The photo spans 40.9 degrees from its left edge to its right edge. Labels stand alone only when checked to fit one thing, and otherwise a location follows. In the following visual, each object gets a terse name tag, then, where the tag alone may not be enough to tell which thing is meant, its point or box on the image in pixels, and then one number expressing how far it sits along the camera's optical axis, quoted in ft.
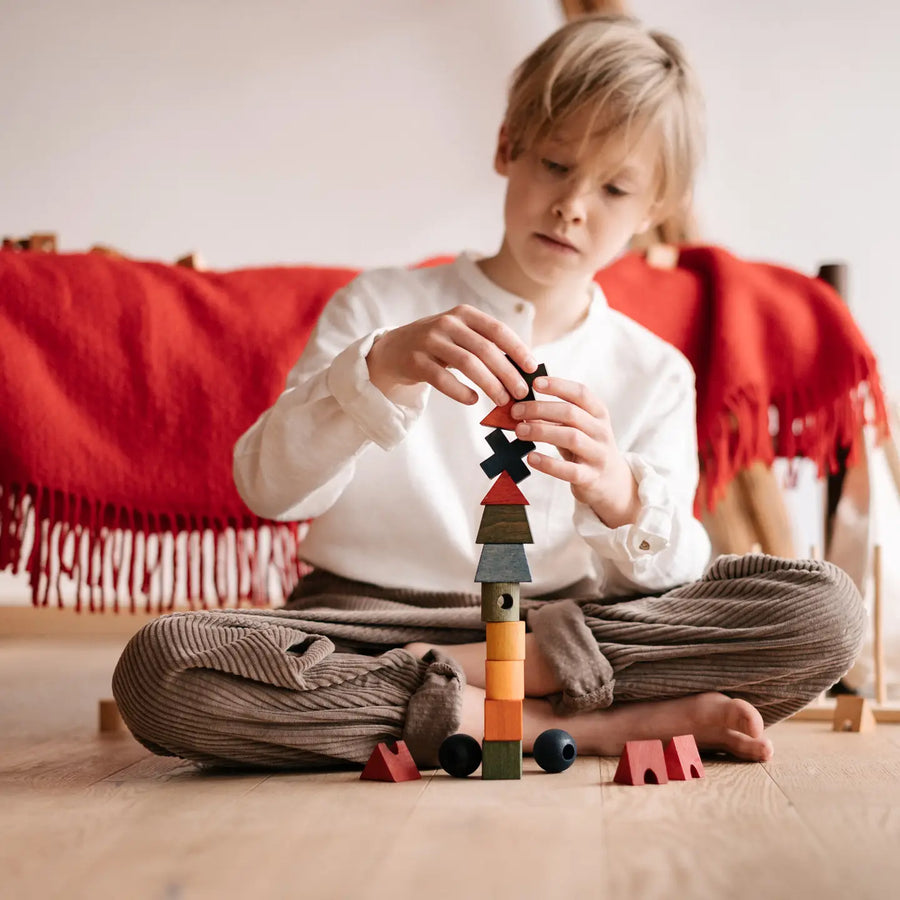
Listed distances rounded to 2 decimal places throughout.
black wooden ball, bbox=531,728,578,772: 3.23
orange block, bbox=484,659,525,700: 3.01
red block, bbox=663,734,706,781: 3.18
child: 3.26
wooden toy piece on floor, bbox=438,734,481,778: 3.18
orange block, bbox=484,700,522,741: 3.03
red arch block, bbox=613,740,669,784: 3.10
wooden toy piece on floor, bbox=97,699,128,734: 4.50
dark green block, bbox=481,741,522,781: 3.13
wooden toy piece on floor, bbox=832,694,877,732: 4.58
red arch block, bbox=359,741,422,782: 3.17
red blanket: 4.87
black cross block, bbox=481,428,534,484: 3.09
